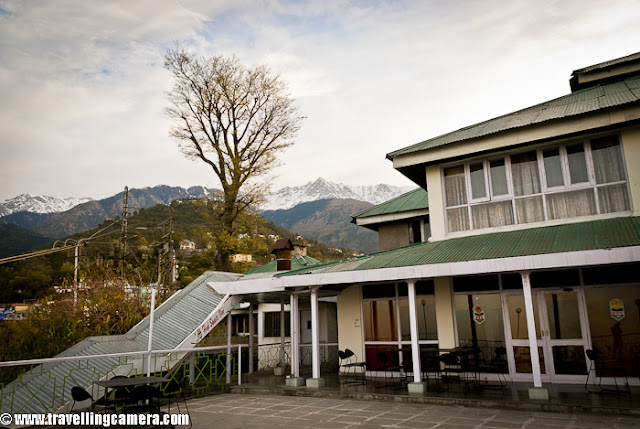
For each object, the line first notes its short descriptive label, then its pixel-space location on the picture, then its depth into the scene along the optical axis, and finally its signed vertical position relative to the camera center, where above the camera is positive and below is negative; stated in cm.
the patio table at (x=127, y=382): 648 -113
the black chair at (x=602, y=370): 842 -155
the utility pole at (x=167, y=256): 2550 +336
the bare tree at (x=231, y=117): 2175 +1001
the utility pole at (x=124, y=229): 2533 +491
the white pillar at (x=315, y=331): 1032 -69
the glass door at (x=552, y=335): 896 -87
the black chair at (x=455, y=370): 876 -164
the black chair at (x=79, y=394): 618 -121
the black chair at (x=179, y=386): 667 -124
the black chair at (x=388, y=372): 1062 -193
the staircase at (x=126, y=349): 777 -91
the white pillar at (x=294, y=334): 1082 -78
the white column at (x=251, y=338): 1325 -101
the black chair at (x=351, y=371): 1087 -201
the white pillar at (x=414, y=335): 885 -74
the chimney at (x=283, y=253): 1398 +171
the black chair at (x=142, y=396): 663 -137
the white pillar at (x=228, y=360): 1167 -151
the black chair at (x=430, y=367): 993 -166
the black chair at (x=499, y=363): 966 -153
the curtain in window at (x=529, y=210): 954 +197
